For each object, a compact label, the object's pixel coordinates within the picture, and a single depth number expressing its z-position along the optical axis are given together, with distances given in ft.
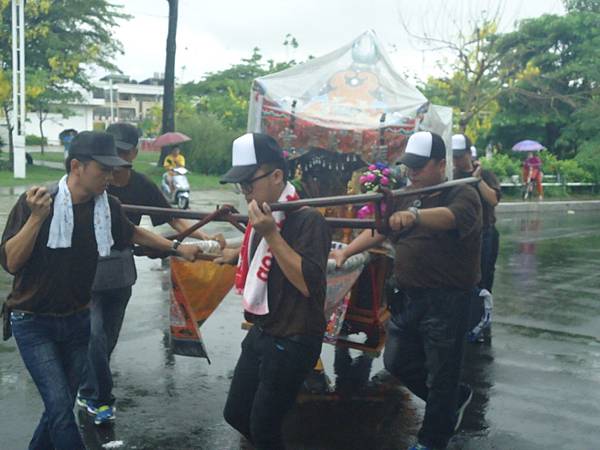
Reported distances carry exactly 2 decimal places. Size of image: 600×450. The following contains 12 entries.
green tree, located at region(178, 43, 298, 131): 144.15
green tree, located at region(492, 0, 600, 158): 107.65
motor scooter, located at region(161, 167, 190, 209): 62.95
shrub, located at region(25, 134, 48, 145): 203.70
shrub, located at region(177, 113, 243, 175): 98.12
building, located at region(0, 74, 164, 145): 380.58
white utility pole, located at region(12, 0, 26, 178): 80.53
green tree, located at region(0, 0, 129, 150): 101.91
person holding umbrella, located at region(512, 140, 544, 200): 84.64
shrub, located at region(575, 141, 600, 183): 97.19
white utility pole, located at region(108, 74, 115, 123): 303.19
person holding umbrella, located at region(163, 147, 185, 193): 61.41
